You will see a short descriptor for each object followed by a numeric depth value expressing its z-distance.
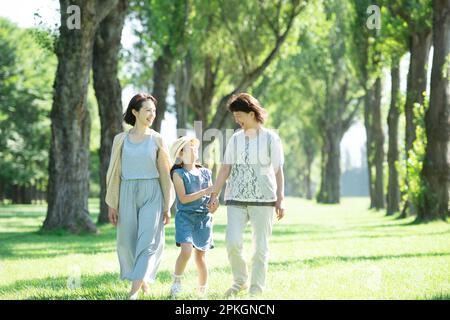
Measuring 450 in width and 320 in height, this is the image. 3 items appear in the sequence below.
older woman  7.96
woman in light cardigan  7.98
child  8.31
